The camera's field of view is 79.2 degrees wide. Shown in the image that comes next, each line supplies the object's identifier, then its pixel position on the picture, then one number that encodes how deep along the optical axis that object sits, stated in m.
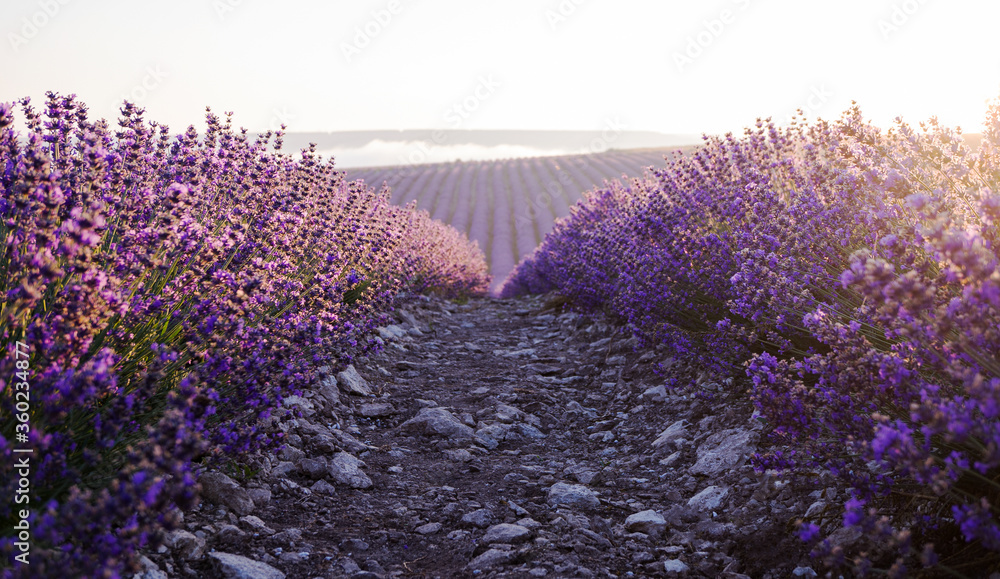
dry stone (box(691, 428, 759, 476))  3.02
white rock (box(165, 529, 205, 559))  2.12
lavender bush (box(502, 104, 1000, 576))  1.55
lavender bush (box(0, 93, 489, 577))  1.51
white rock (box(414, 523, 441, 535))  2.61
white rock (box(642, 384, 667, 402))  4.37
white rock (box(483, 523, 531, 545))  2.45
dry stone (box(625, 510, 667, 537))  2.62
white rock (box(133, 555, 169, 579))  1.89
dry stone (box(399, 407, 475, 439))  3.89
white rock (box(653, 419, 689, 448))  3.64
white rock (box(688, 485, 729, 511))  2.74
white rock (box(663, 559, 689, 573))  2.28
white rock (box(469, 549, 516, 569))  2.27
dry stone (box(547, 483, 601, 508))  2.86
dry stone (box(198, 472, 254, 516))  2.53
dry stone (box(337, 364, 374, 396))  4.47
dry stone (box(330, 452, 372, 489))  3.07
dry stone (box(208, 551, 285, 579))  2.07
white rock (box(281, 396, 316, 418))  3.67
